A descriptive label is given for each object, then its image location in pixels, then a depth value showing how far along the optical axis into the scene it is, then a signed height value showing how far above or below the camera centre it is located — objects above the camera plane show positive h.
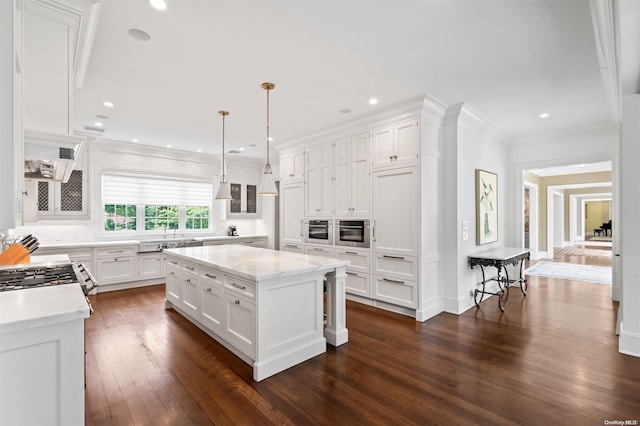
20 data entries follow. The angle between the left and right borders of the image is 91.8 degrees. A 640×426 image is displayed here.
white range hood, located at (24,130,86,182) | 1.83 +0.40
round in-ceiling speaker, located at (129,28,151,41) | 2.35 +1.37
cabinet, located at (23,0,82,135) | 1.94 +0.95
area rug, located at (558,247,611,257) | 9.81 -1.32
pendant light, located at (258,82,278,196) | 3.38 +0.31
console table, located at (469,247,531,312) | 4.09 -0.65
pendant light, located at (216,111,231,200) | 3.86 +0.25
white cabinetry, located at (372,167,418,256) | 3.87 +0.02
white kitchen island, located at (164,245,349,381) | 2.49 -0.83
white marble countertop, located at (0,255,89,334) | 1.17 -0.41
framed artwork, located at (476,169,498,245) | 4.50 +0.09
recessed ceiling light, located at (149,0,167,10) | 2.03 +1.38
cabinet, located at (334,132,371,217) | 4.41 +0.54
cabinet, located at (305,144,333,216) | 4.93 +0.53
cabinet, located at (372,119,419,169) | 3.87 +0.89
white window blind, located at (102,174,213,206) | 5.79 +0.43
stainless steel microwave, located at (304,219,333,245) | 4.92 -0.30
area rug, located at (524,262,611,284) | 6.12 -1.30
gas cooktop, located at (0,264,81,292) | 1.80 -0.43
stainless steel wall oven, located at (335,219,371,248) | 4.39 -0.30
